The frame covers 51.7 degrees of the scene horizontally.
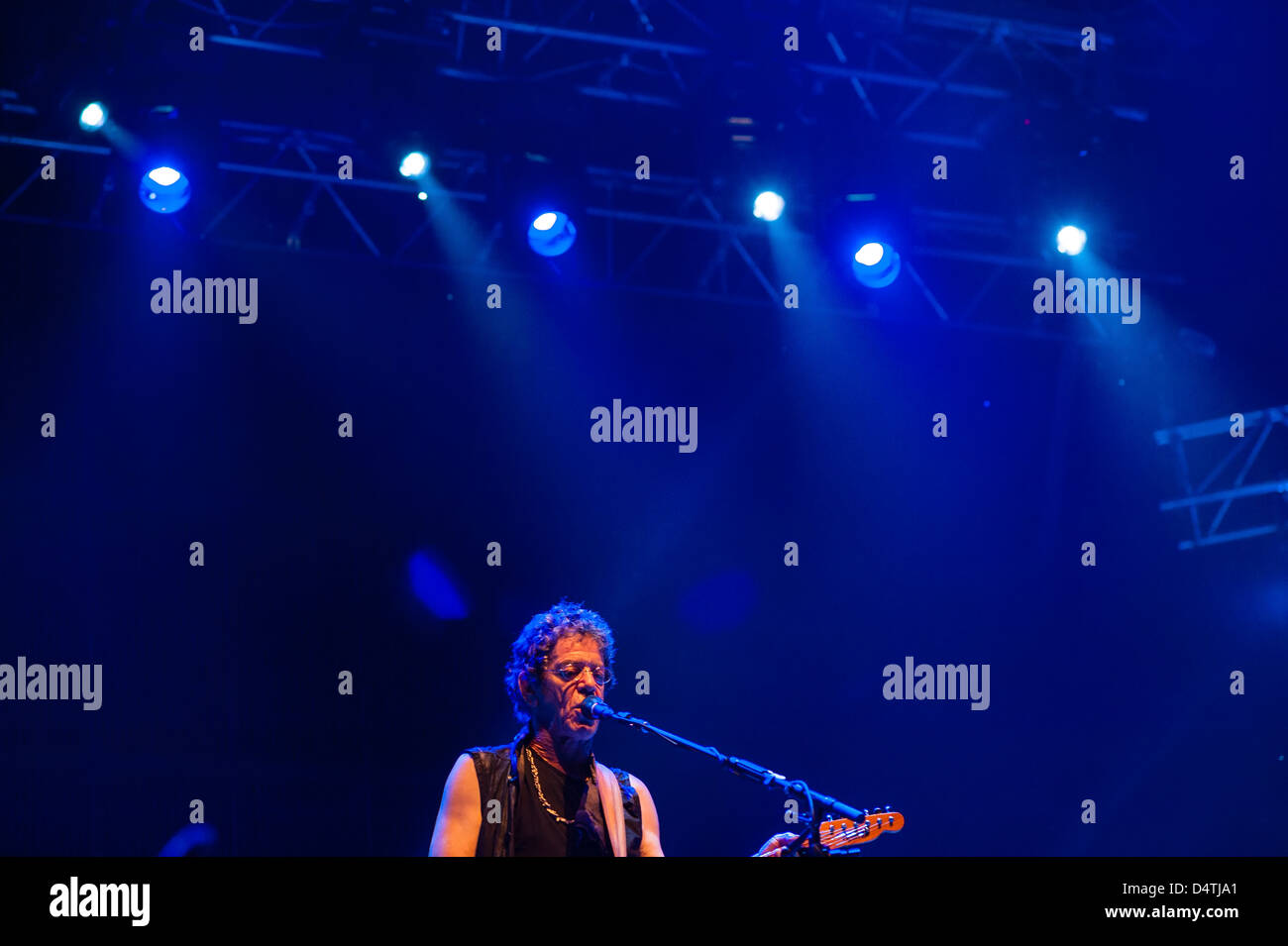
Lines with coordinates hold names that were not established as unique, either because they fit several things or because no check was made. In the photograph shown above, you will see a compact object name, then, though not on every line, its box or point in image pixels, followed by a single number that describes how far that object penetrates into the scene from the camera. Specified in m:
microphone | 3.28
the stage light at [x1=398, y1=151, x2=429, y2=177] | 5.82
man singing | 3.32
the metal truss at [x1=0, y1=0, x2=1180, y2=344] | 5.71
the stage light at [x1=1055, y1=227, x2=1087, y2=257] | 6.47
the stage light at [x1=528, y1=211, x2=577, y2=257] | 6.18
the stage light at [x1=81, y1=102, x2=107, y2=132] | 5.55
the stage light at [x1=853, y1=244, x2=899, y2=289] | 6.55
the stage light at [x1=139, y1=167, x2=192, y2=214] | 5.78
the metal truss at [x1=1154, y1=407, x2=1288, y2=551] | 7.37
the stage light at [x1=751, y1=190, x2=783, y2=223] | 6.24
